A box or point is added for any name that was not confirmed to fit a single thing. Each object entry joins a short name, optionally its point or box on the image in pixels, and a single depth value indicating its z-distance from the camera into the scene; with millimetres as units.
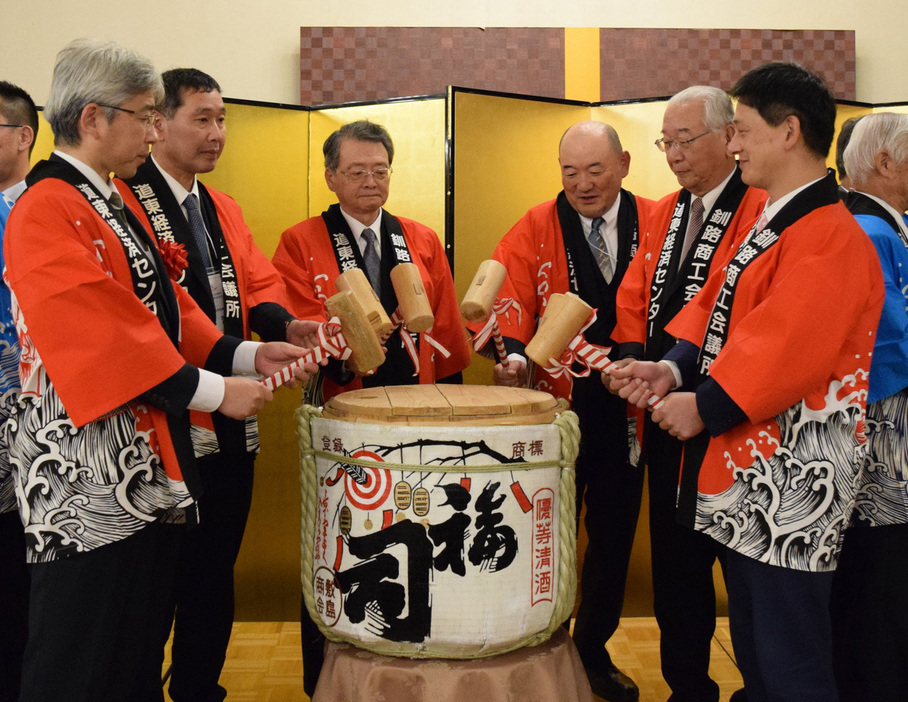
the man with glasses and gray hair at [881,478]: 1906
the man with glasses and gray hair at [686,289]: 2156
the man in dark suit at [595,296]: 2637
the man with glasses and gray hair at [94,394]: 1499
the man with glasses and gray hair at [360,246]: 2562
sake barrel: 1654
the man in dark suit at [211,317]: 2221
